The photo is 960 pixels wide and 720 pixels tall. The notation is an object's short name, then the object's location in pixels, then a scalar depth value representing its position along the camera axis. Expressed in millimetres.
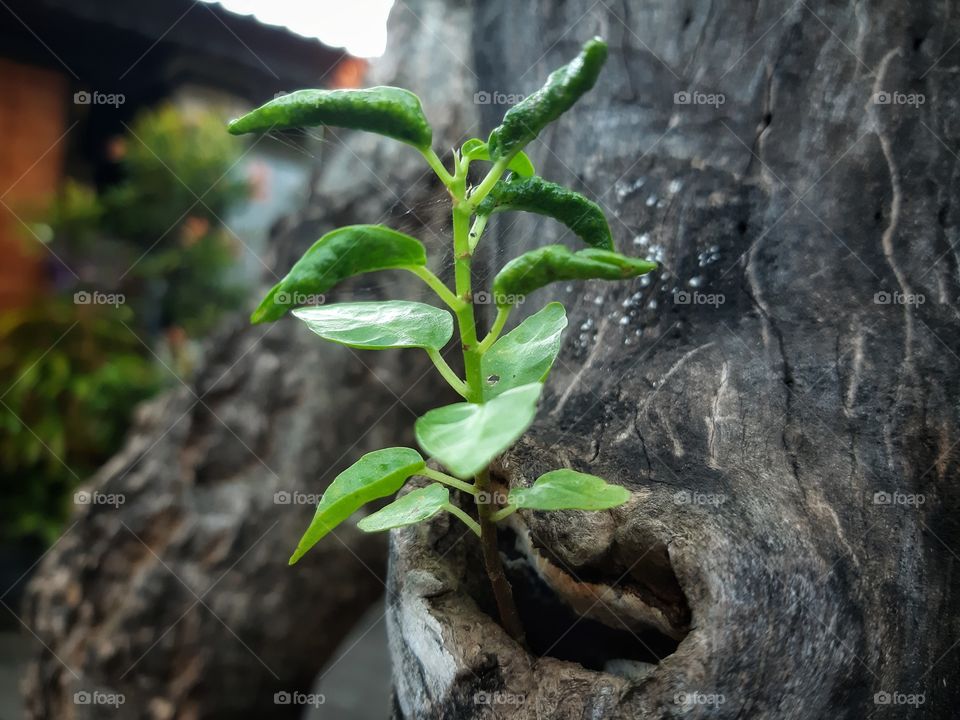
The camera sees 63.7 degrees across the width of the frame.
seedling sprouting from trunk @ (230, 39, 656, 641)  176
